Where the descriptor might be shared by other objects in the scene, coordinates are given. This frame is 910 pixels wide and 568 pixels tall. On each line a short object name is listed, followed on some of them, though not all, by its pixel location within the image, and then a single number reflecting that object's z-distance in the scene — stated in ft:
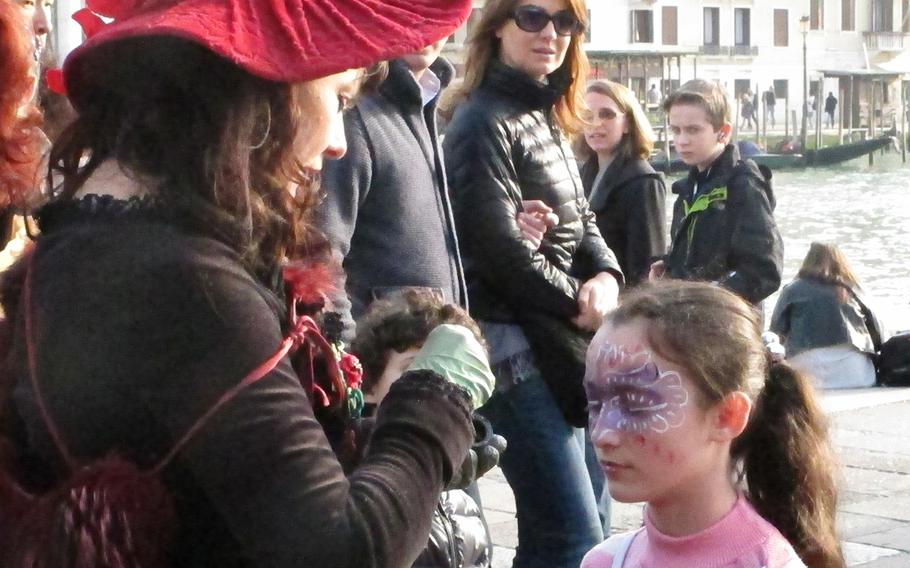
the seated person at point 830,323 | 29.60
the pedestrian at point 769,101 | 227.20
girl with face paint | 8.73
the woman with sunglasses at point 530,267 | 13.37
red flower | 7.26
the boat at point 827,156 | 185.26
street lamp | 190.71
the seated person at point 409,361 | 9.98
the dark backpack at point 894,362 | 29.60
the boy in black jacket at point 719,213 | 20.38
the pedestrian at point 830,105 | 231.50
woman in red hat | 5.69
